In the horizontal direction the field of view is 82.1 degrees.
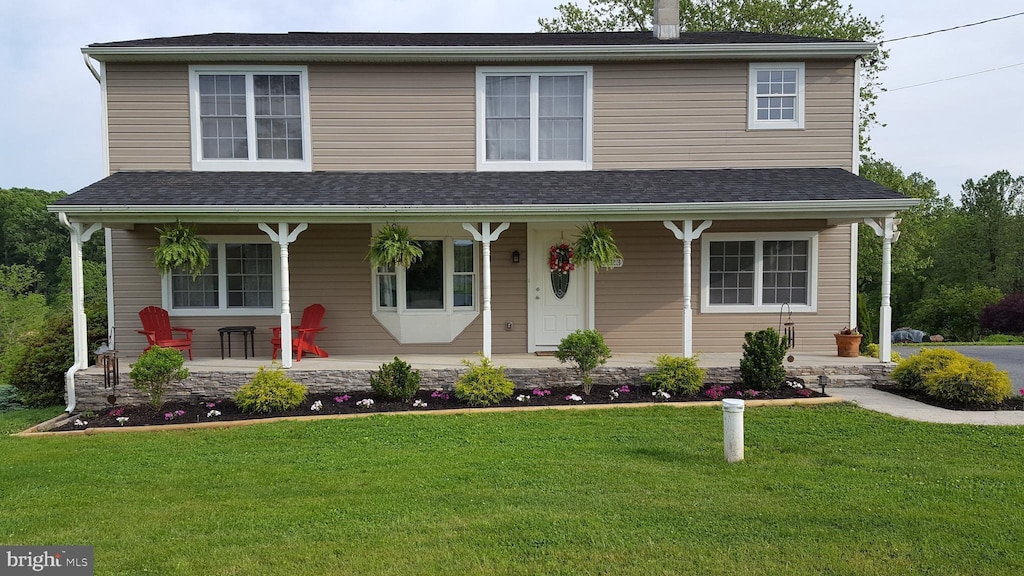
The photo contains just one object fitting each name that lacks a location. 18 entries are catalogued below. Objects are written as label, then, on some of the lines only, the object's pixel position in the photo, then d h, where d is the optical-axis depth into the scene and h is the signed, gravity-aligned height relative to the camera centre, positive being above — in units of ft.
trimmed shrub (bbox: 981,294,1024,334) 79.51 -7.18
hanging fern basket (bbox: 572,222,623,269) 28.89 +0.94
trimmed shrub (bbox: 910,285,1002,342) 85.20 -7.02
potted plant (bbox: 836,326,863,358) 30.81 -4.07
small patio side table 30.37 -3.43
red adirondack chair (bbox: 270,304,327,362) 30.09 -3.25
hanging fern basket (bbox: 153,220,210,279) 27.30 +0.87
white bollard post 17.46 -4.97
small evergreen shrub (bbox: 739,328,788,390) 26.50 -4.38
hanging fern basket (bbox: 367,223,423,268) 27.86 +0.95
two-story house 31.58 +5.95
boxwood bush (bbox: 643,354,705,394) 26.53 -4.97
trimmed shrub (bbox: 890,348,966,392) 26.25 -4.62
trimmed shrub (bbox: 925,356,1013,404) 24.32 -4.98
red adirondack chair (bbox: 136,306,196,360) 29.17 -3.02
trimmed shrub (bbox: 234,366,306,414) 24.80 -5.33
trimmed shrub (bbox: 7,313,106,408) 30.78 -5.27
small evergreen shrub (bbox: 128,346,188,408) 24.86 -4.34
